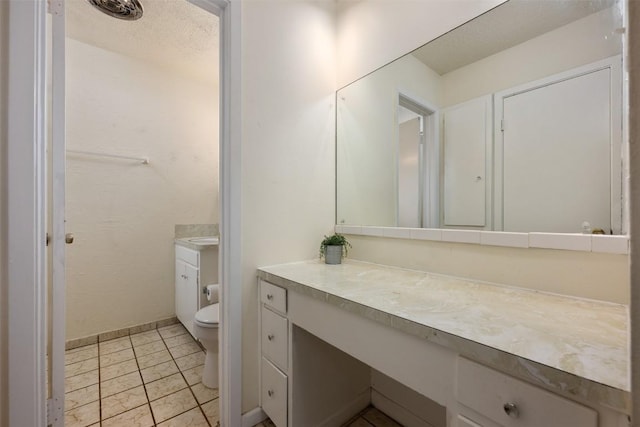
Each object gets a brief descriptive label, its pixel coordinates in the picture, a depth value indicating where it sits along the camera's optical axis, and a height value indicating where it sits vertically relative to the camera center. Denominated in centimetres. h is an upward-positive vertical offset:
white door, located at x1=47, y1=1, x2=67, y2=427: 99 -1
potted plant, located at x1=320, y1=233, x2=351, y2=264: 150 -20
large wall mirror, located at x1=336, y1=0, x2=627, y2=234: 87 +36
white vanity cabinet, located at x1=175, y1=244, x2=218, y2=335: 198 -50
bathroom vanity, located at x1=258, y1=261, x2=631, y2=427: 51 -33
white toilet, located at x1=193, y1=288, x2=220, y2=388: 157 -73
